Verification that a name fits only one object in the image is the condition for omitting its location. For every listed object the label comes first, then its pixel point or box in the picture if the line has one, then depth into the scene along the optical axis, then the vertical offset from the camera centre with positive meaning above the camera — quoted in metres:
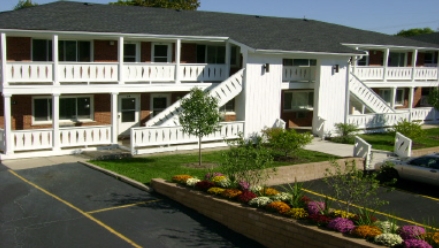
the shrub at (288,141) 20.78 -1.87
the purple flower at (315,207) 11.41 -2.48
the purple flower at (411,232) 9.95 -2.57
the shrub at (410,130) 25.28 -1.52
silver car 17.09 -2.36
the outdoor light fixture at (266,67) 24.97 +1.31
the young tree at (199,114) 18.84 -0.80
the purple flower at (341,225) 10.42 -2.59
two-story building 20.67 +0.77
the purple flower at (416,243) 9.45 -2.64
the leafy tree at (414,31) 81.61 +10.71
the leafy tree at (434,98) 32.89 +0.08
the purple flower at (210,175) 14.95 -2.39
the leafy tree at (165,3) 54.53 +9.47
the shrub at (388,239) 9.73 -2.66
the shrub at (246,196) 12.70 -2.53
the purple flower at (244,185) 13.54 -2.40
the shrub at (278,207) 11.70 -2.55
